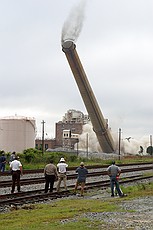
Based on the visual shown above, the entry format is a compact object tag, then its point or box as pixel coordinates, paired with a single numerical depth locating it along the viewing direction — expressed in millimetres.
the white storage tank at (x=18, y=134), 68312
